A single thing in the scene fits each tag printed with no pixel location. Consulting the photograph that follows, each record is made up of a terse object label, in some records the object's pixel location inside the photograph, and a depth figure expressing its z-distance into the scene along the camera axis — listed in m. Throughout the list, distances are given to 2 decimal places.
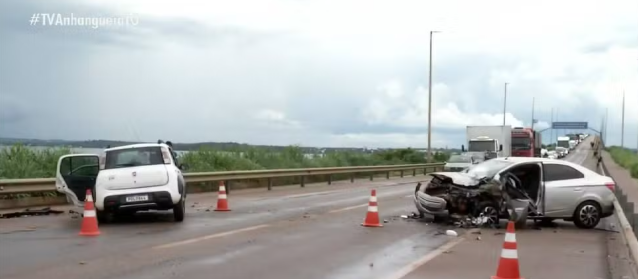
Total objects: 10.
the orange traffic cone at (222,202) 17.11
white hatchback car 13.65
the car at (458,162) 35.34
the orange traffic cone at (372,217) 14.24
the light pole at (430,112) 47.88
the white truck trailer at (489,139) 39.78
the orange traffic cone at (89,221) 11.98
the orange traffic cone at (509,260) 8.51
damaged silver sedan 14.55
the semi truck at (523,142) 46.31
